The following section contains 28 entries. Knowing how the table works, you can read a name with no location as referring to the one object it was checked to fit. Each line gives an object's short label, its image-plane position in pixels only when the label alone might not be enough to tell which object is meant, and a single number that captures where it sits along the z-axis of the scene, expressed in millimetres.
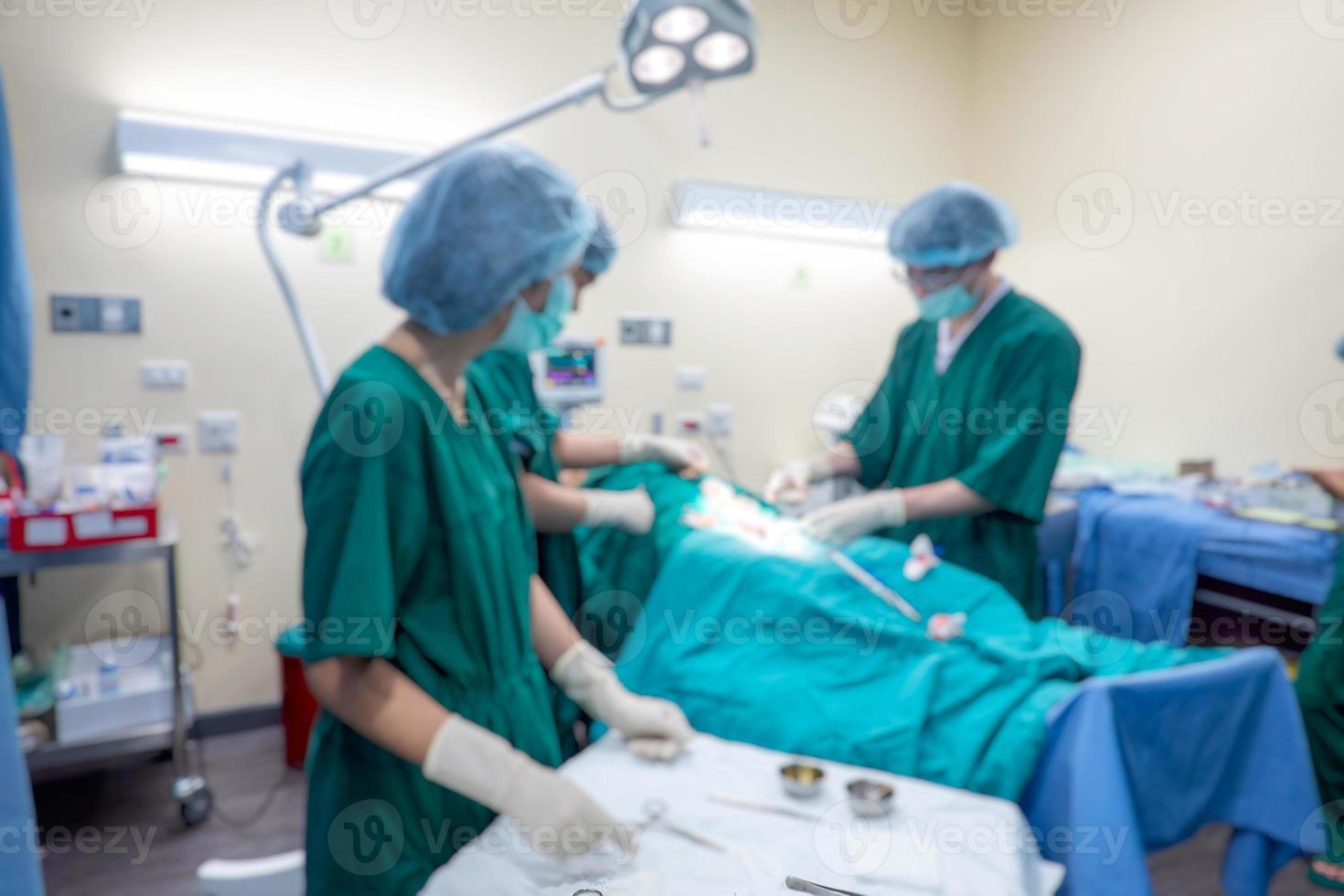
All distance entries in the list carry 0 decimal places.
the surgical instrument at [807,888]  912
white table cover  944
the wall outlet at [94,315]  2695
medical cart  2264
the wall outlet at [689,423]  3898
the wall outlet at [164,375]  2832
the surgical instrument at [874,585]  1783
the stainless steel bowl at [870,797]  1095
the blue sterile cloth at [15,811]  547
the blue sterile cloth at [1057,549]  3207
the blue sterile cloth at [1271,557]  2607
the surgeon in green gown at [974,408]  2057
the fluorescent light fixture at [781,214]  3619
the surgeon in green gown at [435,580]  993
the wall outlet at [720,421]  3978
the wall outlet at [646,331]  3725
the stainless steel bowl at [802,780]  1123
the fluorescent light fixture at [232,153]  2576
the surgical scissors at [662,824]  1013
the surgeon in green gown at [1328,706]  2252
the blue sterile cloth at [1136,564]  2951
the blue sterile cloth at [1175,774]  1248
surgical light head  1296
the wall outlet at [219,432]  2934
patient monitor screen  3227
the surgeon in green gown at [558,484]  1948
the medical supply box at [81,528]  2221
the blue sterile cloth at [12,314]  2129
